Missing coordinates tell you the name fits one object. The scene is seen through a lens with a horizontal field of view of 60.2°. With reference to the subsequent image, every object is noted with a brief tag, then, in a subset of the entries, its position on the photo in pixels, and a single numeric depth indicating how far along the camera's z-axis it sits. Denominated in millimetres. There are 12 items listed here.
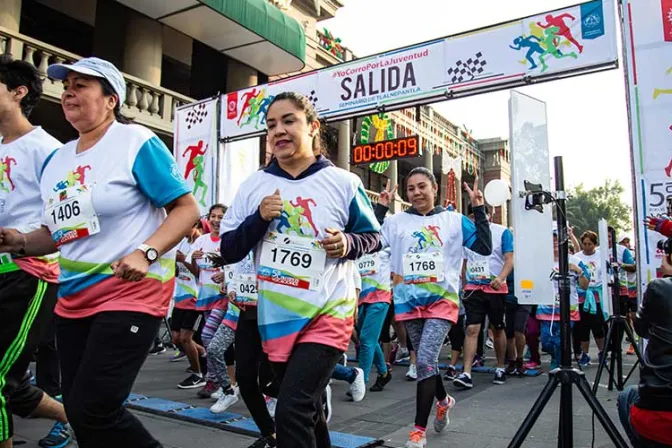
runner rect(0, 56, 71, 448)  2992
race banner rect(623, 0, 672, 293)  5555
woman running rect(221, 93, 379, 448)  2469
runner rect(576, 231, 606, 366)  8961
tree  63531
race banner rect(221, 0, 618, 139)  7301
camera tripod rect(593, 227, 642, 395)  6000
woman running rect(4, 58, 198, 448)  2186
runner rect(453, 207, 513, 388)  7078
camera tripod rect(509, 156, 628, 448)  3092
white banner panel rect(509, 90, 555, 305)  3797
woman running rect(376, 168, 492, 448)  4473
